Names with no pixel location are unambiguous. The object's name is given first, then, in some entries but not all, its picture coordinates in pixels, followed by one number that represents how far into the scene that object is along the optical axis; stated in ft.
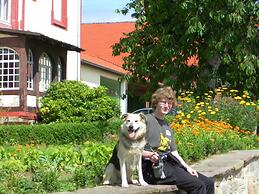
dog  19.16
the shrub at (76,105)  74.74
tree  61.11
